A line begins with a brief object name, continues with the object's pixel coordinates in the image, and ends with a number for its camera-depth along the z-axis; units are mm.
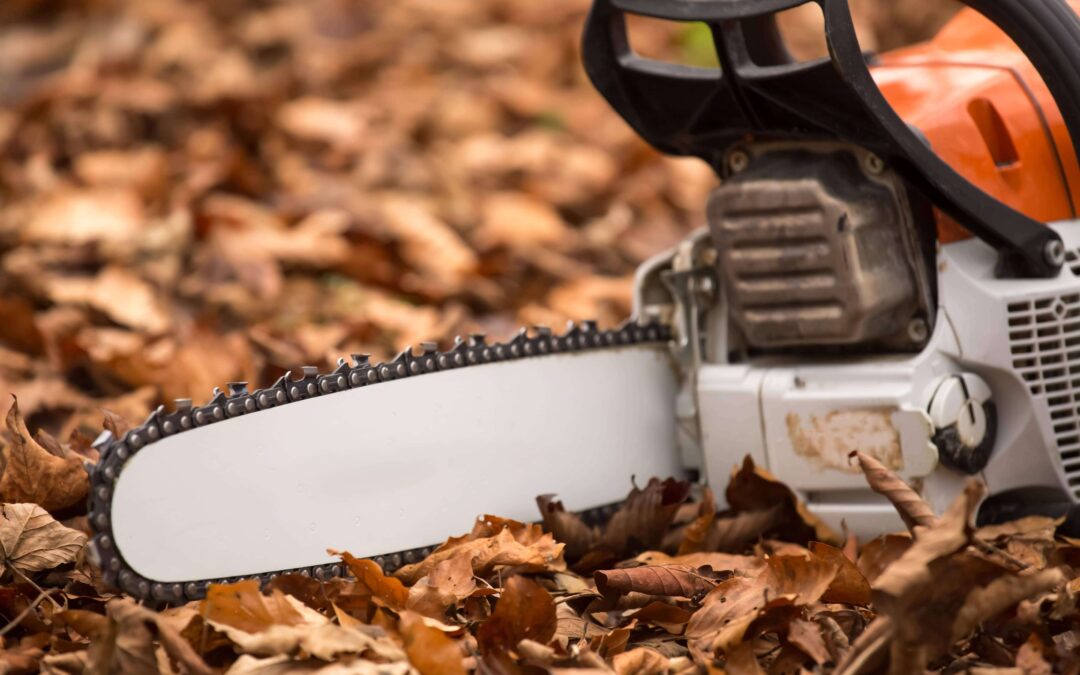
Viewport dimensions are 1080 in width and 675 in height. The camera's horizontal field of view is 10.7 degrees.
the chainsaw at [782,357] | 2701
